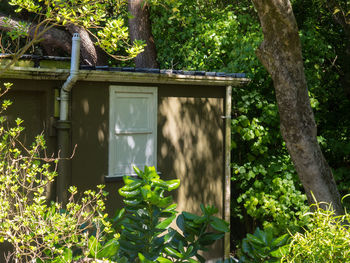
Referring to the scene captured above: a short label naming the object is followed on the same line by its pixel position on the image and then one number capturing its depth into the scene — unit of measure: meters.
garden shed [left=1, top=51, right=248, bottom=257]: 7.28
